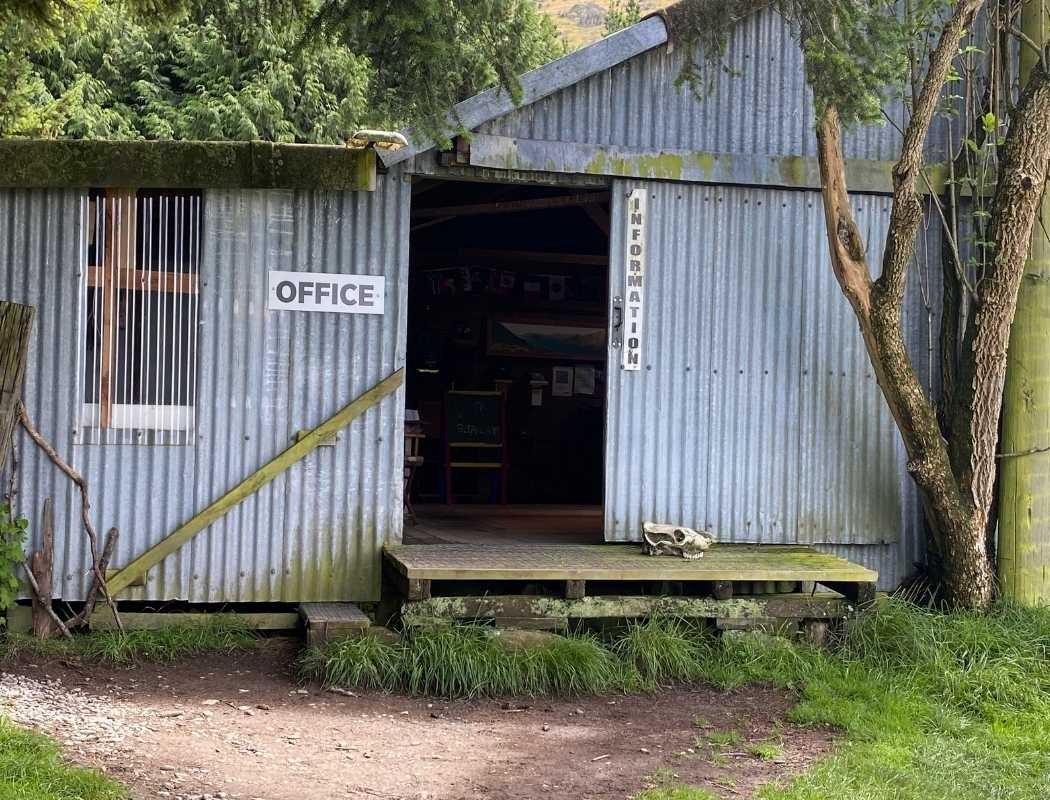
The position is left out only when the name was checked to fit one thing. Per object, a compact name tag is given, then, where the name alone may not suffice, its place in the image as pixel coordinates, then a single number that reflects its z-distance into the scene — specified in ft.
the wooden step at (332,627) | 24.41
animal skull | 27.12
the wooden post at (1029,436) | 28.25
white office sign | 26.58
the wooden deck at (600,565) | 25.02
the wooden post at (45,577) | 25.17
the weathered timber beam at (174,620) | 25.45
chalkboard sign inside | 42.29
